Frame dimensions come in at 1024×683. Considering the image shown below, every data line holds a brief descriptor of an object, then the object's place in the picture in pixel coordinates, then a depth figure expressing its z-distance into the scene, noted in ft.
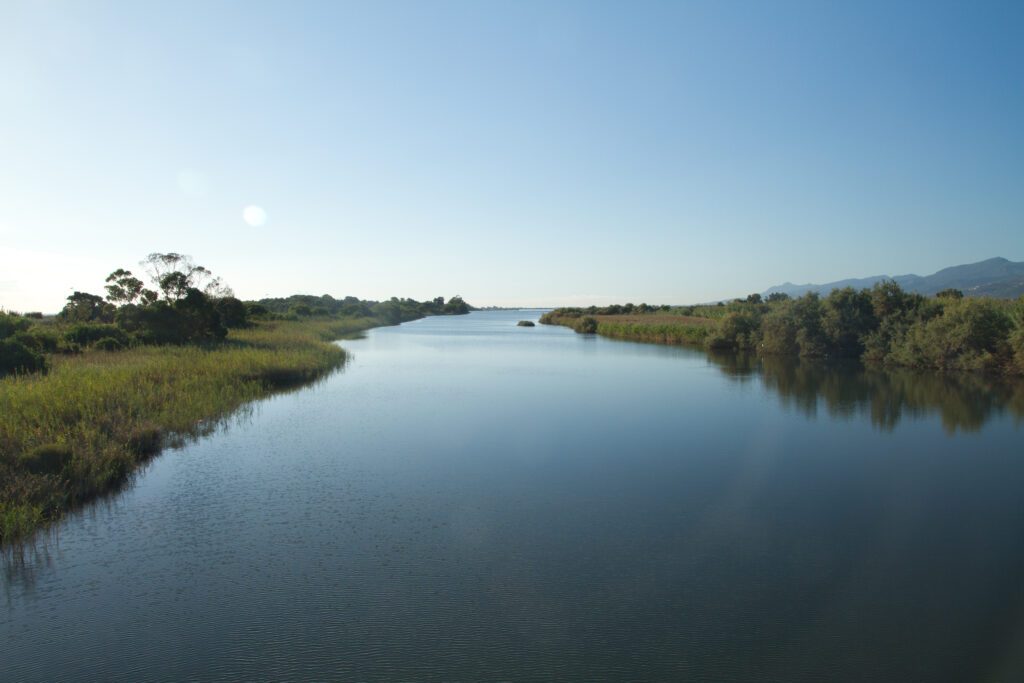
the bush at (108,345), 87.25
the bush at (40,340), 77.20
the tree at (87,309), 121.60
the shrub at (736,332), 147.95
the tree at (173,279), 116.88
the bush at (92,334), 88.80
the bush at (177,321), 104.99
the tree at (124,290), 122.93
